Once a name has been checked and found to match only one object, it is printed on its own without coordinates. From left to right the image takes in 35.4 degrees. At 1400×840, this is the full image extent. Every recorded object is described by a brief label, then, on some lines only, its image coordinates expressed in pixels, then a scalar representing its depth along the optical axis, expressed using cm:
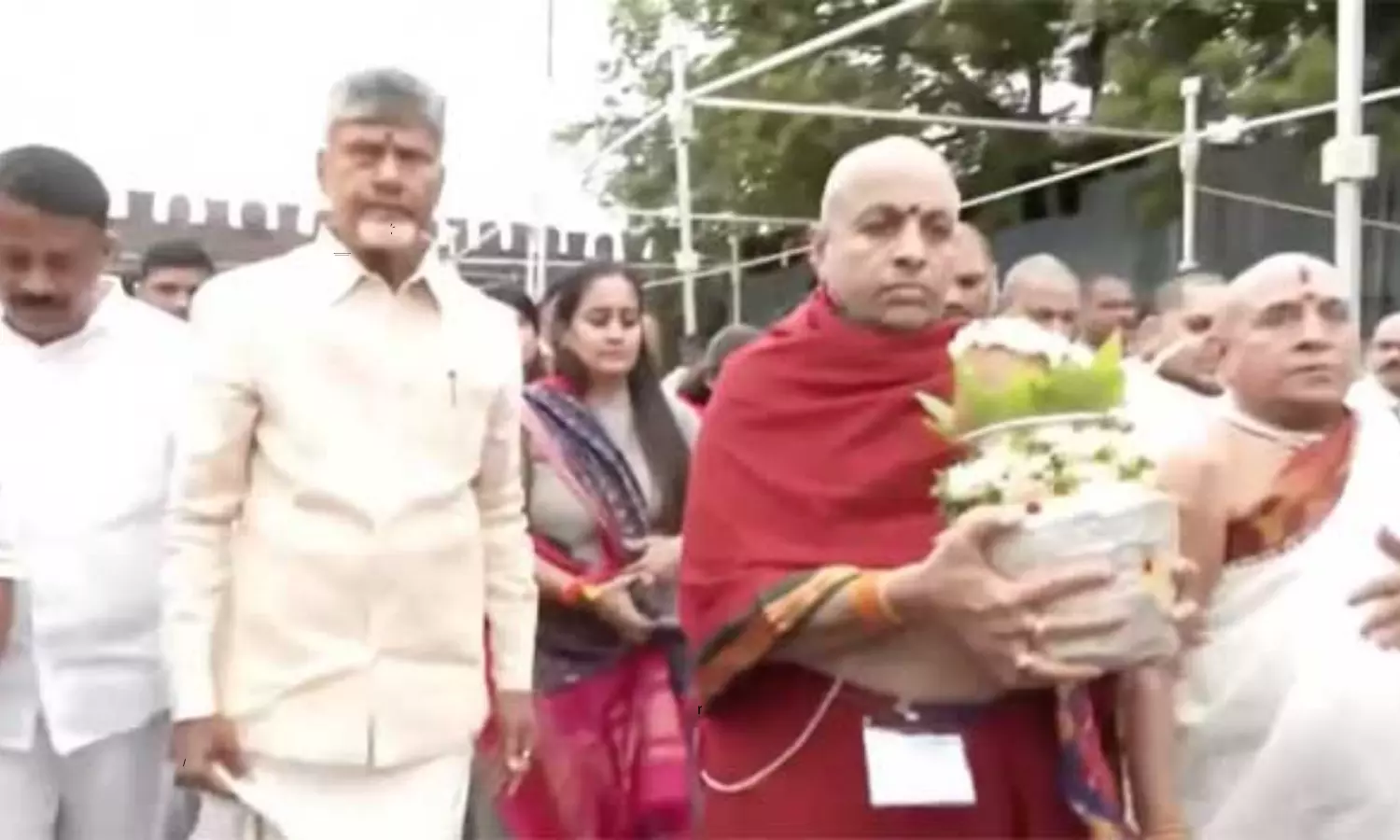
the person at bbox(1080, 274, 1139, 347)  683
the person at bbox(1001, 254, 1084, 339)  552
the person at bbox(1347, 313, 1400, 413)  694
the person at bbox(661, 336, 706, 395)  704
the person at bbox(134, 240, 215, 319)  604
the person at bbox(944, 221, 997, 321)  444
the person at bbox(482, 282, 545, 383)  661
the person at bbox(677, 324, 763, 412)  677
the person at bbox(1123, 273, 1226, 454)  424
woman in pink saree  512
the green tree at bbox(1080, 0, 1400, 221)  1374
